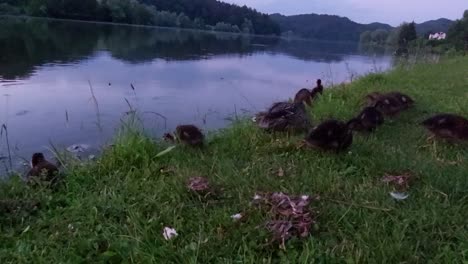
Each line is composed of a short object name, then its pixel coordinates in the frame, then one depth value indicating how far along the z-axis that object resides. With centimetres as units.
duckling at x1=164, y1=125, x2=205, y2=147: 356
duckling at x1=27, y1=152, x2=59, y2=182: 292
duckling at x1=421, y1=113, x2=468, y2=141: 339
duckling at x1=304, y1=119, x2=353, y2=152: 314
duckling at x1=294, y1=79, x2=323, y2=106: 560
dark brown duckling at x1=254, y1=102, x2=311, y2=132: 390
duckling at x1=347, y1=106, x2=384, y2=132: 375
